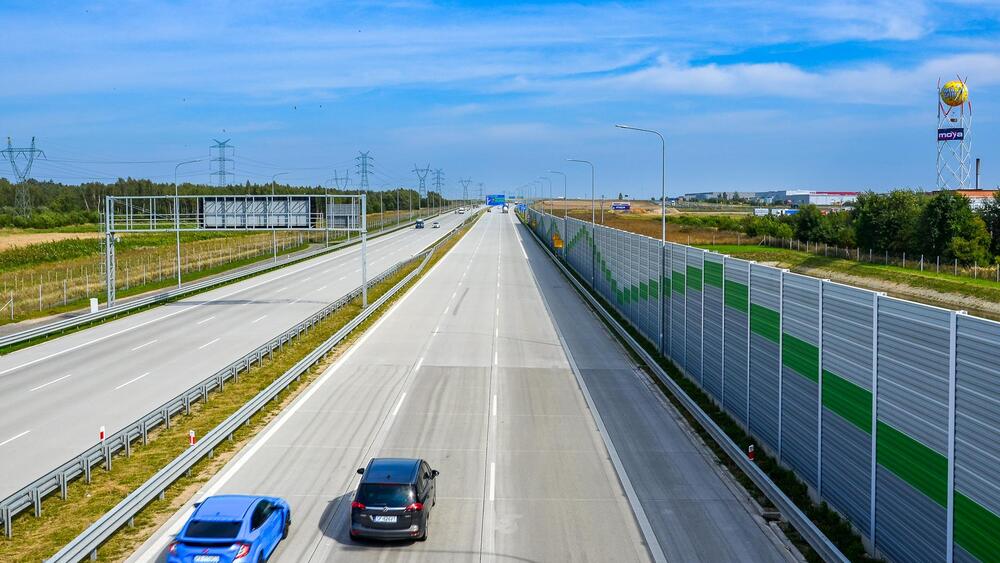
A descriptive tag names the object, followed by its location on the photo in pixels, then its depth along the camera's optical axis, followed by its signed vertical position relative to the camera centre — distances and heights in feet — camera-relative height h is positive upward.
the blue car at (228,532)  41.68 -15.56
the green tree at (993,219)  197.36 +1.38
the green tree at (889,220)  212.02 +1.28
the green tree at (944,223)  190.19 +0.45
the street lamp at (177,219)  167.26 +1.48
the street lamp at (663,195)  106.93 +4.33
